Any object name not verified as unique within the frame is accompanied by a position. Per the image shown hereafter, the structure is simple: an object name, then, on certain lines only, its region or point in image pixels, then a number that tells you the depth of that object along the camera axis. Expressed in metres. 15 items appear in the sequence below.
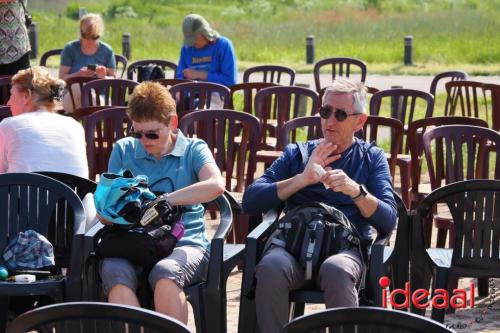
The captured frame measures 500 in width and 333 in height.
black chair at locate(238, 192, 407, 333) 9.71
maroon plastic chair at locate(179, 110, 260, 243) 14.83
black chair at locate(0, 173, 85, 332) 10.40
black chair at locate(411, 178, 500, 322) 10.65
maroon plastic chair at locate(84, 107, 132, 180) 14.93
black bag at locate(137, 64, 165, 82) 21.18
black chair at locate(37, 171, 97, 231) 11.01
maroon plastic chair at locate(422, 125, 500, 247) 12.92
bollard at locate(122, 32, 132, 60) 47.63
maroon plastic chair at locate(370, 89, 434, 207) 17.94
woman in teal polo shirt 9.61
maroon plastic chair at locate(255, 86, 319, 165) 17.76
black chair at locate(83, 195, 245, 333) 9.89
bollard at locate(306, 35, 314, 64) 46.89
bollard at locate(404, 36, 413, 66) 45.90
